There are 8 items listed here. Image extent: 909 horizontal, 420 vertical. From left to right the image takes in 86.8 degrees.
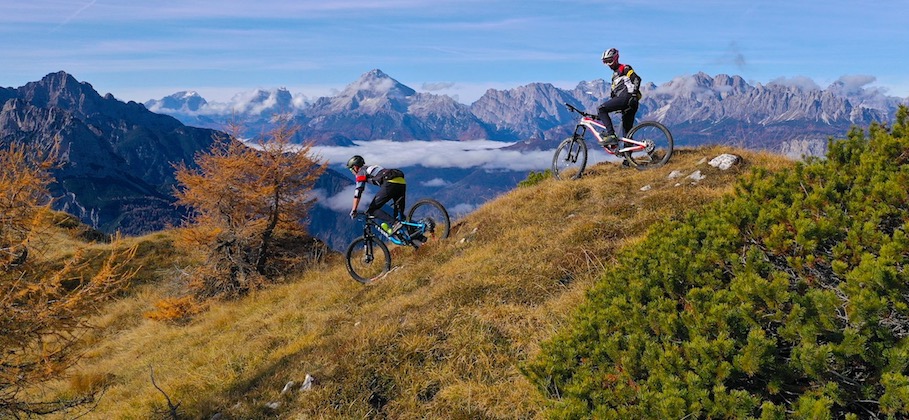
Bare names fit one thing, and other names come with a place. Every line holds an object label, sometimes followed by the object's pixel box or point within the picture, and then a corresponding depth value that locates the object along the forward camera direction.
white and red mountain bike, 13.44
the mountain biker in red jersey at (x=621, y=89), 12.91
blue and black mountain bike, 13.06
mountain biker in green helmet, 12.59
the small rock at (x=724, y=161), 11.99
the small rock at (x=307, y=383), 6.84
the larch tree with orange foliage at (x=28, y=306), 7.48
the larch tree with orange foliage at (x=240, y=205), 17.12
